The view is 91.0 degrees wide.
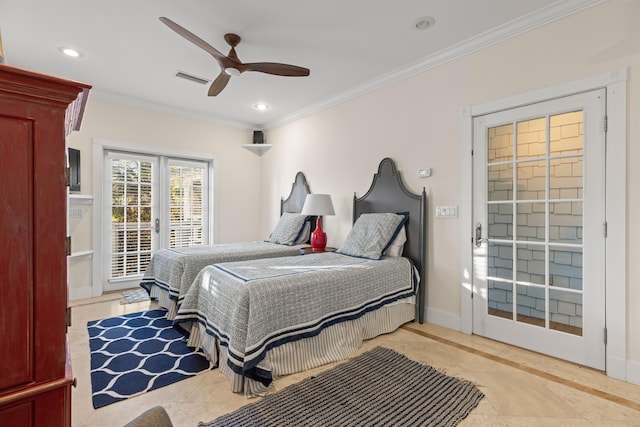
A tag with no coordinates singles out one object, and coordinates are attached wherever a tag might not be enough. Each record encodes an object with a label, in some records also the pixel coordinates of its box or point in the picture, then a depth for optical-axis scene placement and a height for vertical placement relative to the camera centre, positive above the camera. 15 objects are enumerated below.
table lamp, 3.95 +0.01
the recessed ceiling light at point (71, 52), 3.03 +1.56
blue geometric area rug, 2.03 -1.13
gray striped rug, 1.70 -1.13
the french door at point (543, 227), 2.26 -0.13
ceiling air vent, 3.58 +1.57
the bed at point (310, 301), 2.00 -0.68
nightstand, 3.93 -0.49
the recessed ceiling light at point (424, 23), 2.53 +1.55
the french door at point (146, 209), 4.38 +0.03
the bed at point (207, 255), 3.15 -0.49
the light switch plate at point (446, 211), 3.01 +0.00
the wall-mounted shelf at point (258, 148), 5.46 +1.13
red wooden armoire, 0.80 -0.10
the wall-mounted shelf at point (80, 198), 3.81 +0.16
